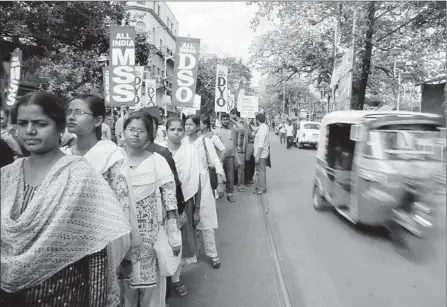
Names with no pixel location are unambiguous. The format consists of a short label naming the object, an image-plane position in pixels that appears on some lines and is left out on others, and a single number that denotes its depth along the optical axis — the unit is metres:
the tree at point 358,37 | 6.66
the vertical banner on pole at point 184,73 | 6.75
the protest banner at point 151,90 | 14.69
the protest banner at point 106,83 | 8.99
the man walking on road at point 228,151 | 7.12
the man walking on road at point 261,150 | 7.50
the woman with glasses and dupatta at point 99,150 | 2.00
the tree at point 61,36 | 9.52
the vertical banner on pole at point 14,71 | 8.13
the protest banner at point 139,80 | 10.85
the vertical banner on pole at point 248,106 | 13.28
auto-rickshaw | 2.79
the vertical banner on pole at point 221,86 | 10.06
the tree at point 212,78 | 39.25
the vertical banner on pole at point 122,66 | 6.20
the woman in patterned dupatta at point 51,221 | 1.34
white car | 9.53
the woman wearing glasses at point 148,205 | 2.49
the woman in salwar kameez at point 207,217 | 3.92
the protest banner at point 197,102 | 14.62
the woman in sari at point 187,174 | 3.64
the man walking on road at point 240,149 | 8.29
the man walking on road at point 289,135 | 10.04
